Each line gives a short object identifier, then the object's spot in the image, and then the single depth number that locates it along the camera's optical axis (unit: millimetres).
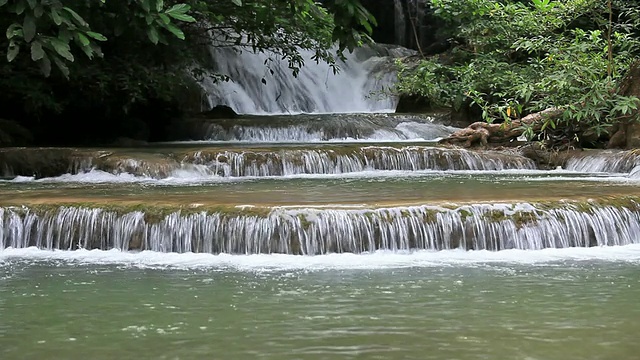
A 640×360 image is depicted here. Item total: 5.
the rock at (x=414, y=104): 22891
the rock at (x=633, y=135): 14115
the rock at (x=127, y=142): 17934
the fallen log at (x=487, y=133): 15258
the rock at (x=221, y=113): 20719
